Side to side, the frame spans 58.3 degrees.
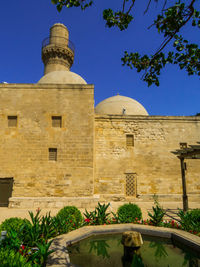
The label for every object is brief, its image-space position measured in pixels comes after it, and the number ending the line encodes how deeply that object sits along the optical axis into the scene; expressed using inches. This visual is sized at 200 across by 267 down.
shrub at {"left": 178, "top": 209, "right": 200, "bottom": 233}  211.3
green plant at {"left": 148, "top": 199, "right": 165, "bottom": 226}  232.6
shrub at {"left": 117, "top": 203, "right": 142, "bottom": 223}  243.6
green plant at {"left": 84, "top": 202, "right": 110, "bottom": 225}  236.5
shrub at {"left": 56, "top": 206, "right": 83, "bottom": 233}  207.0
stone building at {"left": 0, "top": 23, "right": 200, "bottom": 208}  399.2
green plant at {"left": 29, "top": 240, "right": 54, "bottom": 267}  131.3
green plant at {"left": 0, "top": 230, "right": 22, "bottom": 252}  141.1
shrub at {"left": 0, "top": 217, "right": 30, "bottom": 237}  172.7
